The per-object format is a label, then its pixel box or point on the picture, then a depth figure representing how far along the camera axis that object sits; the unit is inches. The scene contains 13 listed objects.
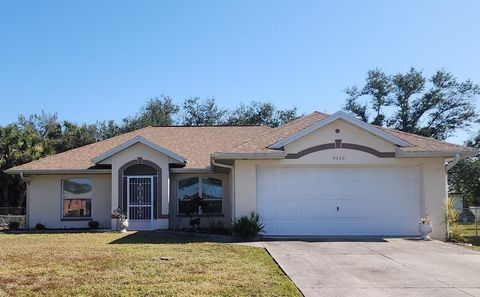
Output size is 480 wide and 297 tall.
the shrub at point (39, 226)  878.4
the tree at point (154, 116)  1973.4
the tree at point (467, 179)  1691.7
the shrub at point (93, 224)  868.6
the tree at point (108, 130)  1939.0
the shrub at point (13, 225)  902.4
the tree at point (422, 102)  1923.0
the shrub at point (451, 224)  686.5
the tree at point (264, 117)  2030.0
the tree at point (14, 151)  1275.8
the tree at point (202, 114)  2053.4
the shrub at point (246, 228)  646.5
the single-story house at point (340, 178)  685.9
